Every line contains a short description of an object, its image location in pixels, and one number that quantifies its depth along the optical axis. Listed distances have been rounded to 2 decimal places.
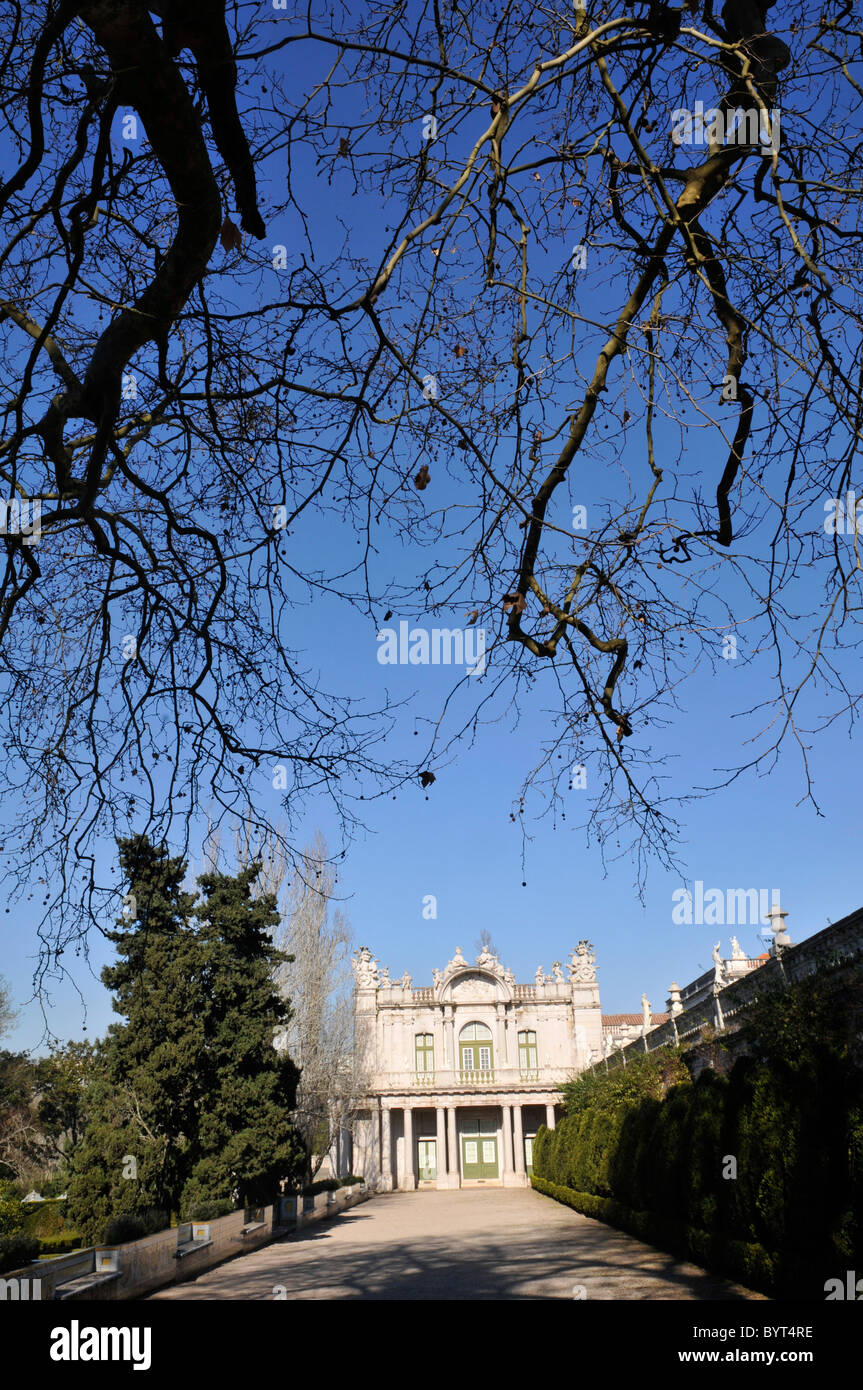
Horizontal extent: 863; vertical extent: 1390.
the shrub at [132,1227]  15.38
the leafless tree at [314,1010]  32.44
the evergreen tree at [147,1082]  18.86
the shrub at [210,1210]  19.64
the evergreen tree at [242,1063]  22.19
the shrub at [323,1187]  30.61
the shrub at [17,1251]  13.26
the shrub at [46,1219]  22.59
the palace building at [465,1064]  47.38
